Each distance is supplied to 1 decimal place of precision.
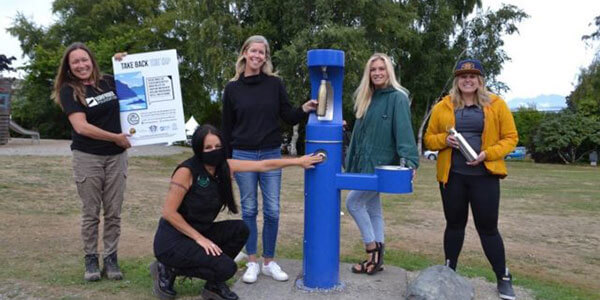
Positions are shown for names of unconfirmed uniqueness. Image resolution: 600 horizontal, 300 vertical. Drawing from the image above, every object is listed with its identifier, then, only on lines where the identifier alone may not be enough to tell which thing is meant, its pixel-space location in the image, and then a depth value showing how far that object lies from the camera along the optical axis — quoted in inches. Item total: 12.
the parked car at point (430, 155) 1105.4
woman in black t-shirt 151.3
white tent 1144.8
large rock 135.9
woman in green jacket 148.6
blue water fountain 142.1
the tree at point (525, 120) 1306.6
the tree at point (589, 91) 1094.4
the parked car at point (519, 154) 1366.9
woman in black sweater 150.3
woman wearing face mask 135.2
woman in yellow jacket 147.7
